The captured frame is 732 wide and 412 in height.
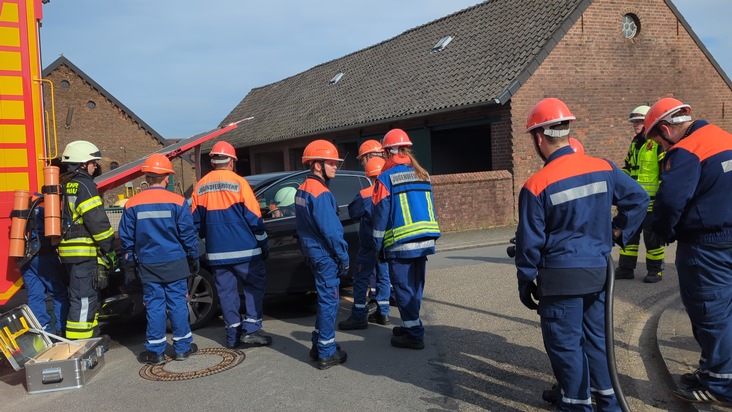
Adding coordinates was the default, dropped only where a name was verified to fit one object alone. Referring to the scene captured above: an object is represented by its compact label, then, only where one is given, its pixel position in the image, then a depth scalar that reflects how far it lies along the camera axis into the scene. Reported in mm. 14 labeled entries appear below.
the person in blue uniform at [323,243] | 4598
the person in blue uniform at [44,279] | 5055
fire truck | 4824
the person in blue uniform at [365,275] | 5711
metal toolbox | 4344
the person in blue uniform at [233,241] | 5199
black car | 5426
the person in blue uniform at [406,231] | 4828
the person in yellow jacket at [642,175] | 6633
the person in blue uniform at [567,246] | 3062
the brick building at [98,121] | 28094
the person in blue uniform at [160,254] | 4879
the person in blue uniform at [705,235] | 3494
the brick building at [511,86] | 14133
